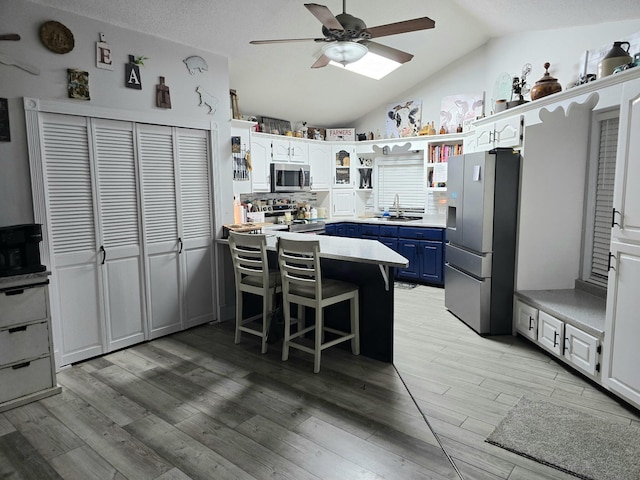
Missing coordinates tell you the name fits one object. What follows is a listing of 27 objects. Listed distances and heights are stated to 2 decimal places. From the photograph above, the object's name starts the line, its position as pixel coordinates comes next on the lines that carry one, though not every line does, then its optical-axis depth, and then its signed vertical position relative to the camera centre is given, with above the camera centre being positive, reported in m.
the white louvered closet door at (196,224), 3.88 -0.29
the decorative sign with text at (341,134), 6.67 +0.95
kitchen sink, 6.15 -0.40
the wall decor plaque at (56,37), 2.92 +1.15
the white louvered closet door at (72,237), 3.06 -0.32
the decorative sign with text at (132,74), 3.38 +1.00
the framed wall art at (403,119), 6.15 +1.12
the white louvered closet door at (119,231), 3.34 -0.30
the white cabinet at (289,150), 5.71 +0.63
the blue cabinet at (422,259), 5.51 -0.92
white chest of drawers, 2.63 -0.96
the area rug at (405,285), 5.62 -1.29
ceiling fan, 2.68 +1.09
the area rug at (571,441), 2.04 -1.36
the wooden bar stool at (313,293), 2.97 -0.76
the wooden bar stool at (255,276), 3.33 -0.70
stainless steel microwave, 5.68 +0.23
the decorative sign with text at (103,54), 3.20 +1.10
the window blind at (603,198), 3.38 -0.06
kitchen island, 3.16 -0.78
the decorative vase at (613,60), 2.72 +0.87
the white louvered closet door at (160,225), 3.61 -0.28
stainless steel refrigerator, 3.64 -0.40
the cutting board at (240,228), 4.12 -0.34
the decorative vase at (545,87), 3.43 +0.87
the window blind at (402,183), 6.34 +0.16
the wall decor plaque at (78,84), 3.07 +0.85
